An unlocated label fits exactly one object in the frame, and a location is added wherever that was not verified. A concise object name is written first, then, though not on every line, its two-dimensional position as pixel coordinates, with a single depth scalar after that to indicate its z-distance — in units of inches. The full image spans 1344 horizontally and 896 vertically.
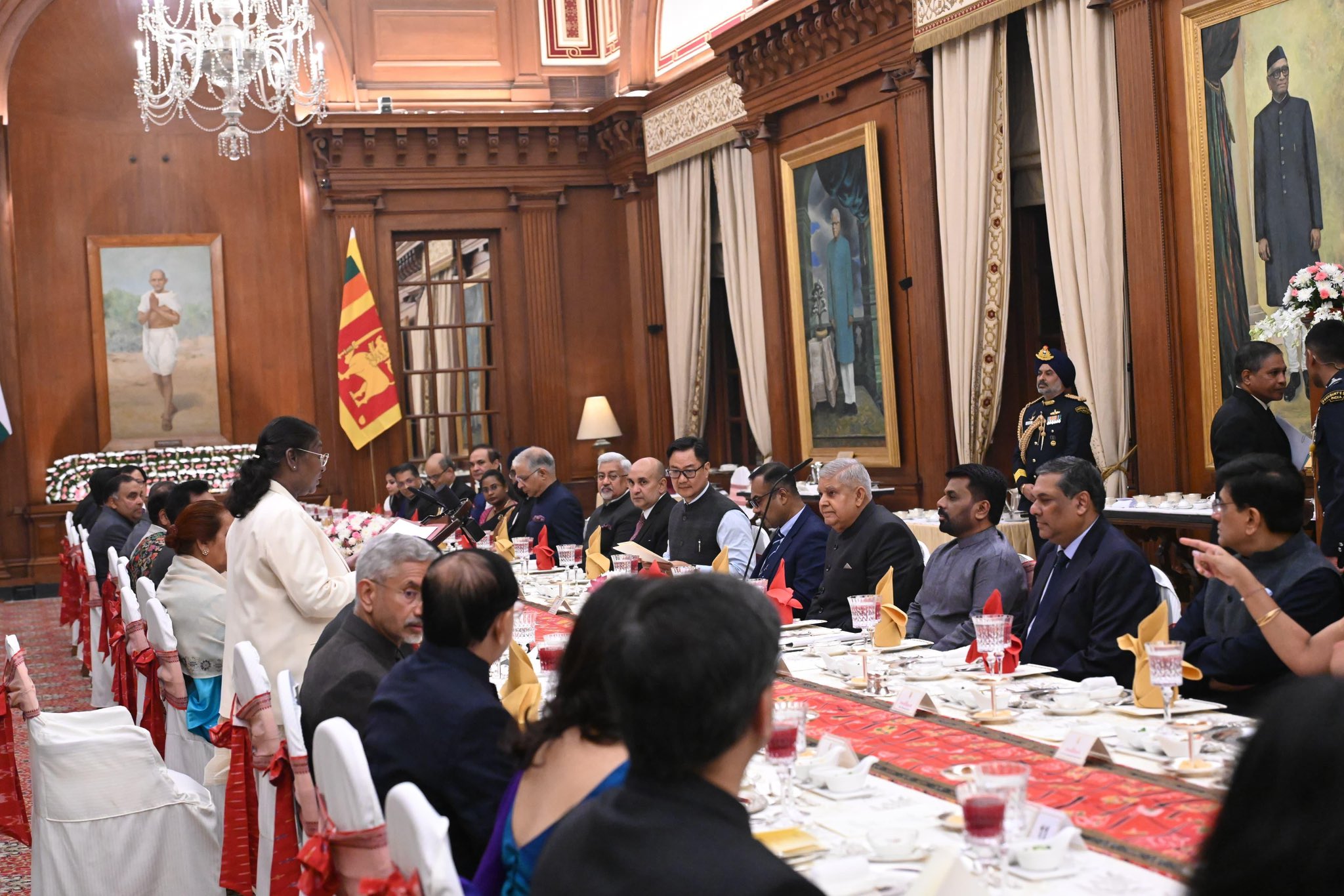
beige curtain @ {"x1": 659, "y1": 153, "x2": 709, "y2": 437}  455.2
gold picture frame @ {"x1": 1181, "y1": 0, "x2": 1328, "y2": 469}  254.5
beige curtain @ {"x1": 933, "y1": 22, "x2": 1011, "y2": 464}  317.1
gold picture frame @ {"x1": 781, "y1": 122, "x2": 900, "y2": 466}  361.4
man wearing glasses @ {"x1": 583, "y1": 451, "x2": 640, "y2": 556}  299.0
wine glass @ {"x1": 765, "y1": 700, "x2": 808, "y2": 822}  93.4
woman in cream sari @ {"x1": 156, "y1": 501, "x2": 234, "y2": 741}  189.8
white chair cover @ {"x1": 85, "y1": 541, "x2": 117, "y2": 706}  255.1
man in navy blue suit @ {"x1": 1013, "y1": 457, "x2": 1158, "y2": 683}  150.9
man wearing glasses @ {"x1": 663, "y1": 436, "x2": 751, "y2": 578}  254.8
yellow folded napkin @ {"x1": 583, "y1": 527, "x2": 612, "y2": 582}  230.5
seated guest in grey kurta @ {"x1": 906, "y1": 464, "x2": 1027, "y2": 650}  174.4
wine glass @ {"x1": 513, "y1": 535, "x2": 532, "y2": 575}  256.2
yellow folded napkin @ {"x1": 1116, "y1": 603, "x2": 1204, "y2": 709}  119.3
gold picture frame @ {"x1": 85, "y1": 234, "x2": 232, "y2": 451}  492.4
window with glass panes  516.7
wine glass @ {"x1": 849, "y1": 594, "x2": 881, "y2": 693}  151.6
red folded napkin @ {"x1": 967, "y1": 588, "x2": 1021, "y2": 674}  133.7
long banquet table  84.0
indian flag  470.6
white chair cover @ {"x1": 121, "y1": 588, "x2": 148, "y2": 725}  183.2
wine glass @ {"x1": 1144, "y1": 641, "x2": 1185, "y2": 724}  110.7
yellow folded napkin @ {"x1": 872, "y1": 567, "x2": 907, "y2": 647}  157.0
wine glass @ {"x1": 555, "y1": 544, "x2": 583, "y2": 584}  239.9
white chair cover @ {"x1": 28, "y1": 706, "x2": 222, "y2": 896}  141.6
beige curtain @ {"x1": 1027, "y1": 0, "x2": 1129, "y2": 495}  284.7
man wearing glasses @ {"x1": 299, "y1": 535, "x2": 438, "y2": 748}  122.0
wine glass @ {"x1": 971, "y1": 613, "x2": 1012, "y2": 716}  129.6
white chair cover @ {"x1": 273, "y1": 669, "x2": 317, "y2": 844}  110.4
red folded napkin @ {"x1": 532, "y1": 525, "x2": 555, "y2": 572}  271.1
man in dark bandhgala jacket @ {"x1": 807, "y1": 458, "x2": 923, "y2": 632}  201.0
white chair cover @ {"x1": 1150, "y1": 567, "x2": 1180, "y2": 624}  165.0
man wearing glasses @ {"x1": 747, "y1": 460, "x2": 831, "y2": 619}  224.2
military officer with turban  276.1
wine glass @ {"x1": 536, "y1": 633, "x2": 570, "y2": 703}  138.8
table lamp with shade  501.0
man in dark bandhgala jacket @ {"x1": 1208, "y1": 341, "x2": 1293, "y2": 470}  228.1
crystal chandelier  344.2
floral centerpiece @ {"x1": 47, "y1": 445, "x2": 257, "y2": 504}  481.4
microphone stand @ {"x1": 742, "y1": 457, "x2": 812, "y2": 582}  205.9
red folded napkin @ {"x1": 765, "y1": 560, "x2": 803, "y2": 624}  174.2
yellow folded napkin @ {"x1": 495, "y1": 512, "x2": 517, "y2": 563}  285.7
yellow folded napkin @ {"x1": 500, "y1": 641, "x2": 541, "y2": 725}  126.0
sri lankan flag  494.0
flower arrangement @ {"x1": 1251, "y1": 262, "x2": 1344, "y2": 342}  217.8
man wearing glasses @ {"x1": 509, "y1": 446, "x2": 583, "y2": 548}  316.5
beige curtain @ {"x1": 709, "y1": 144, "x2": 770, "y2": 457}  422.6
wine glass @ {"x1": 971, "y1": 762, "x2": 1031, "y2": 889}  77.1
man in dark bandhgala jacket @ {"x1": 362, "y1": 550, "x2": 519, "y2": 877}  98.8
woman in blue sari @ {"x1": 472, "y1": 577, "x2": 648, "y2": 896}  79.4
